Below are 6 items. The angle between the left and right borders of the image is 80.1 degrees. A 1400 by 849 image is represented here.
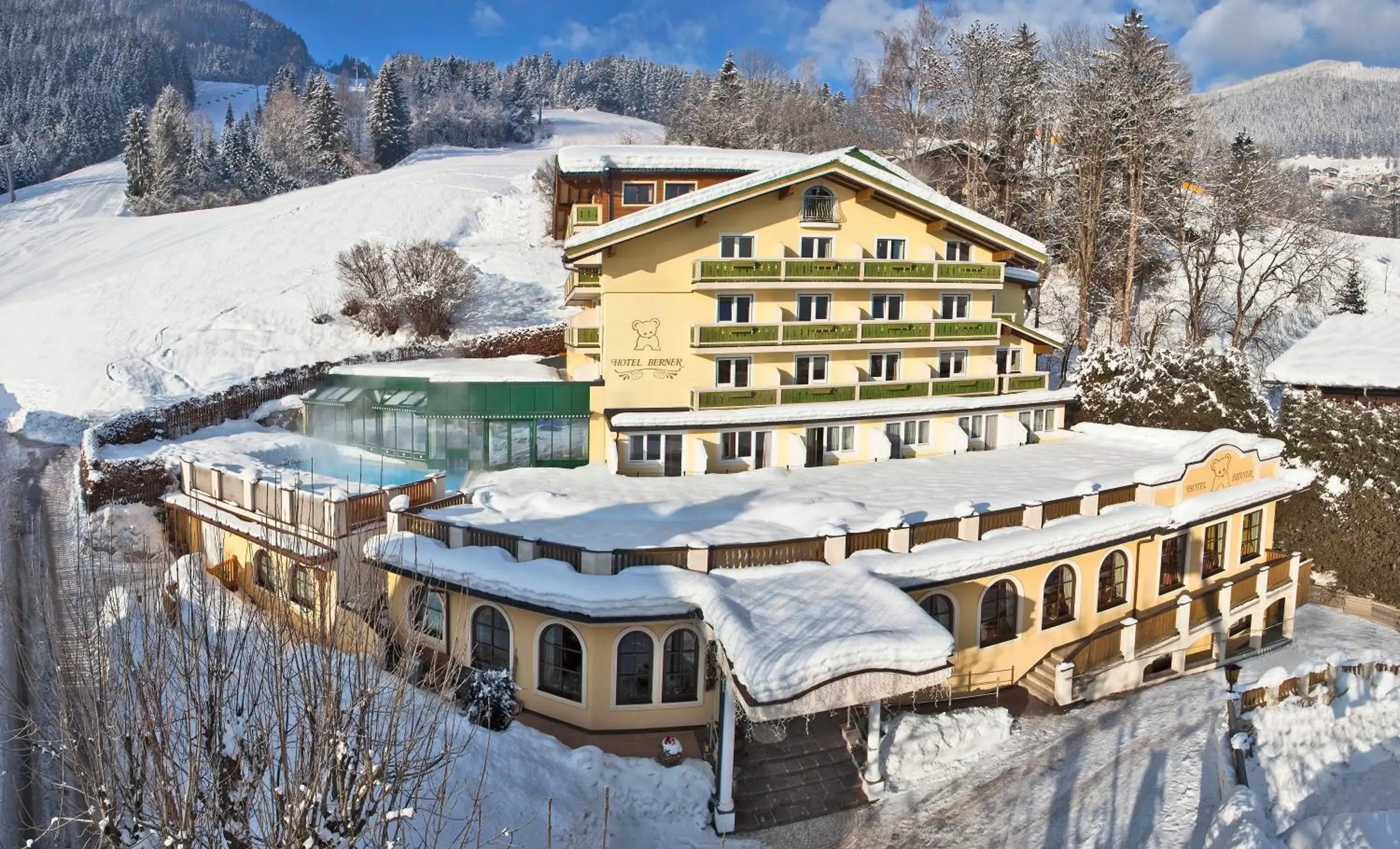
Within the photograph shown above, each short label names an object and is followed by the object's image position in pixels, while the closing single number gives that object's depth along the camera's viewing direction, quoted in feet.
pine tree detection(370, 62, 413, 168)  331.57
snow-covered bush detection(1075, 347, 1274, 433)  106.83
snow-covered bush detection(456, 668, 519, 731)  54.85
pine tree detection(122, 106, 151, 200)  275.18
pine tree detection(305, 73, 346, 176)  297.74
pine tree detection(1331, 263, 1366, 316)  174.19
